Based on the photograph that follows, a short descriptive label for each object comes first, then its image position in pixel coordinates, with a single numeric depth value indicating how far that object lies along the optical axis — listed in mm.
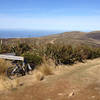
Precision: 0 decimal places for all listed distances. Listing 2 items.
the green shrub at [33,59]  5379
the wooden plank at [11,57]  4654
